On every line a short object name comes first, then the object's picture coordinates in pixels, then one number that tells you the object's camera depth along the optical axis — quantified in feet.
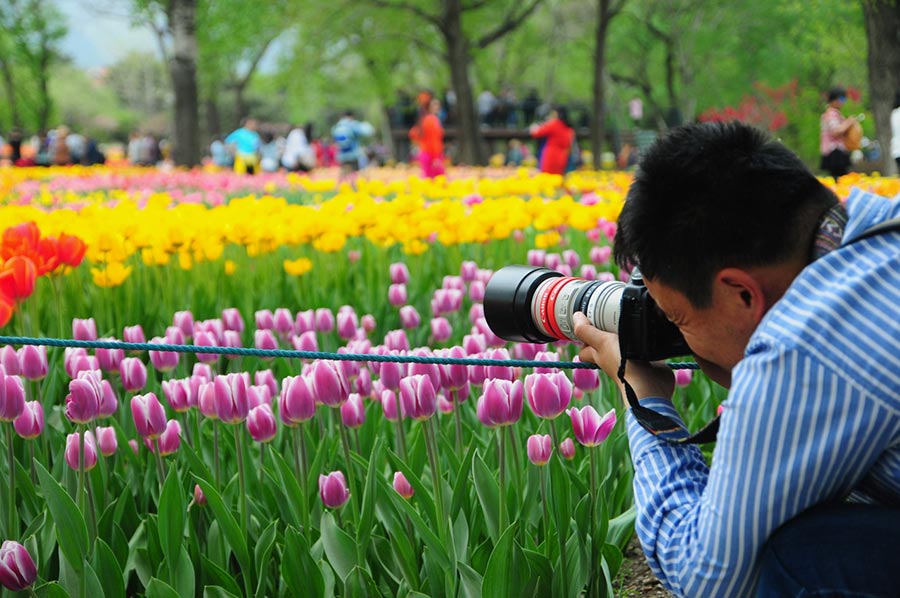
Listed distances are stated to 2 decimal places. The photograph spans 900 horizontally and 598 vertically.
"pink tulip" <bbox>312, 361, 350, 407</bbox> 6.48
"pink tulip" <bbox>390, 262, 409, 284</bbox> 12.49
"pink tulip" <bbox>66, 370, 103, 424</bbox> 6.48
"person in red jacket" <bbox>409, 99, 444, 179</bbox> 44.50
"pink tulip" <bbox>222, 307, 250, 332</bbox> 10.03
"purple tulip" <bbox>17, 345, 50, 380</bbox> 7.61
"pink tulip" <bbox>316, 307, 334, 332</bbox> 10.07
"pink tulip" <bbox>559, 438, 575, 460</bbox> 7.05
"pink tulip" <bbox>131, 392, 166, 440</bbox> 6.81
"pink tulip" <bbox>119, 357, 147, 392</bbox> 7.80
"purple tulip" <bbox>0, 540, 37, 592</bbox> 5.63
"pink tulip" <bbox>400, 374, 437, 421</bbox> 6.41
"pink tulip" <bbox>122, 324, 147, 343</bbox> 9.20
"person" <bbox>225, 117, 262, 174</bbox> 55.52
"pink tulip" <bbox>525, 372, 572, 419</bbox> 6.13
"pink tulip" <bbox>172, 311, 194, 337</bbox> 9.98
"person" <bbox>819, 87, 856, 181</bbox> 33.32
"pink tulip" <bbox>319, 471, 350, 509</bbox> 6.40
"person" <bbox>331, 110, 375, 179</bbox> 50.93
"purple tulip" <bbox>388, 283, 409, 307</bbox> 11.58
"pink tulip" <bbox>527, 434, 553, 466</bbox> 6.13
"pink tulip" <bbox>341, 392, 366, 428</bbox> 6.90
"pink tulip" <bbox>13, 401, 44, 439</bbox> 6.73
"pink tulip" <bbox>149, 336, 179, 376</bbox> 8.57
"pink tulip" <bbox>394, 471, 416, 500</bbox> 6.48
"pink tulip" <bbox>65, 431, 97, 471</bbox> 6.42
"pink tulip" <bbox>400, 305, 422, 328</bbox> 10.62
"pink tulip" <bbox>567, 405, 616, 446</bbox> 6.11
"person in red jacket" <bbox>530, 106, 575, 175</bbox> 44.88
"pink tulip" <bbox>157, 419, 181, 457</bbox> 6.97
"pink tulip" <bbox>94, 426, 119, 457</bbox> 7.01
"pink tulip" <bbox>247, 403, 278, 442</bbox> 6.70
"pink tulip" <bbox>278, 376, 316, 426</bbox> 6.39
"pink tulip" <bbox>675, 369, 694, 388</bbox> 8.14
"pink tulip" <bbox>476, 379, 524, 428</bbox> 6.16
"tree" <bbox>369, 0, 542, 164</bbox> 66.08
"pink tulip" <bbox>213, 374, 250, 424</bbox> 6.65
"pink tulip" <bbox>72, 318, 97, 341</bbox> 9.09
